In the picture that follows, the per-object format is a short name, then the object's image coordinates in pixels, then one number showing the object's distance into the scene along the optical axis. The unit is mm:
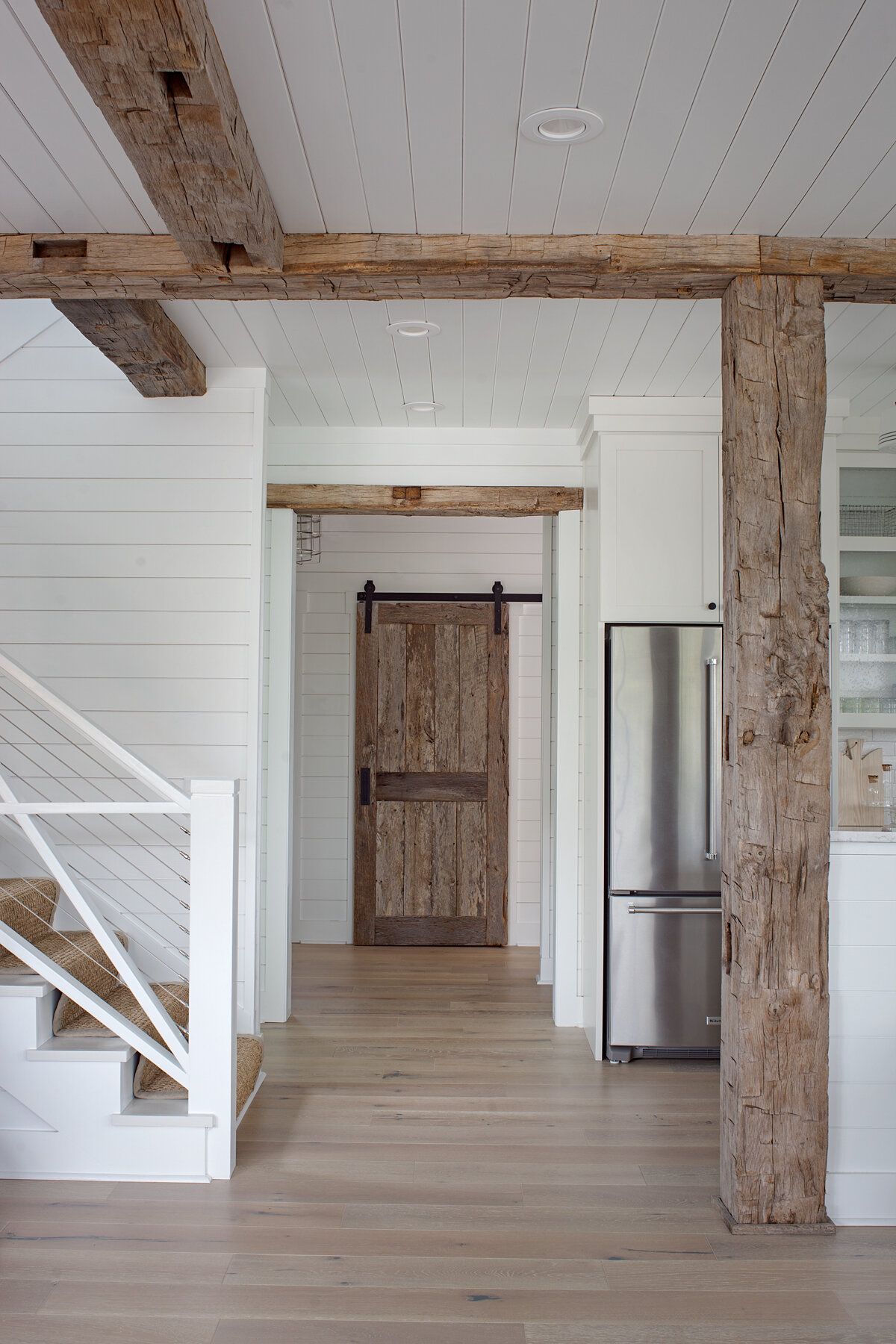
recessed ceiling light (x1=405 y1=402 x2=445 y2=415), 4586
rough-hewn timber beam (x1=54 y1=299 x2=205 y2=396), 3314
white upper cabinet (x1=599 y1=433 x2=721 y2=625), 4426
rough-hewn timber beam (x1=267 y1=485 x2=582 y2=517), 4910
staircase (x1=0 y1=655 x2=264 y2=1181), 3129
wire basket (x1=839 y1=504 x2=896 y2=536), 4730
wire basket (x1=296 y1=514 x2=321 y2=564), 6195
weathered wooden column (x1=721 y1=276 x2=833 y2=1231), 2793
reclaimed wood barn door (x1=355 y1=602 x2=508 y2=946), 6488
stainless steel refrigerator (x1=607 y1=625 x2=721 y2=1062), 4328
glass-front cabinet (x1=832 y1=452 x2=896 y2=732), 4707
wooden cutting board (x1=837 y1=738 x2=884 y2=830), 3943
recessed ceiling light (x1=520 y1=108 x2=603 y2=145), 2373
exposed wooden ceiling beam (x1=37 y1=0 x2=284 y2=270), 1808
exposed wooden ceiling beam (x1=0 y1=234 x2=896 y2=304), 2859
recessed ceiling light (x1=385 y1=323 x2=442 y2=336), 3650
